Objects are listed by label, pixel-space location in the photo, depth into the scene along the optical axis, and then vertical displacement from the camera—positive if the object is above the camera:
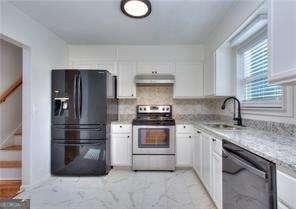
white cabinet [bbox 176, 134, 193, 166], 2.63 -0.76
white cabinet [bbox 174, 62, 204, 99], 2.85 +0.43
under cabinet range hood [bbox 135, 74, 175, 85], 2.74 +0.47
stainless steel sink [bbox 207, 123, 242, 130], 2.04 -0.28
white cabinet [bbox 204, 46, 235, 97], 2.26 +0.49
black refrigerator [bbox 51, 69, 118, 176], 2.40 -0.26
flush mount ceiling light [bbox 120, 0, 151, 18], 1.70 +1.15
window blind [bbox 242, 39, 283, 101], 1.70 +0.38
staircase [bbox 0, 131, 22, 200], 2.04 -0.98
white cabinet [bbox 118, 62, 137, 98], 2.86 +0.49
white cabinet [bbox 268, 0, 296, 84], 0.90 +0.41
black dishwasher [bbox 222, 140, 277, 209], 0.84 -0.50
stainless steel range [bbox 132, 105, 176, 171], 2.59 -0.68
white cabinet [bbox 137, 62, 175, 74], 2.87 +0.70
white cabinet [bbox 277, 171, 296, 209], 0.69 -0.41
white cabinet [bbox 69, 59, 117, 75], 2.87 +0.76
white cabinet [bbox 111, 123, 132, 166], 2.66 -0.68
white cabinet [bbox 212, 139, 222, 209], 1.48 -0.72
